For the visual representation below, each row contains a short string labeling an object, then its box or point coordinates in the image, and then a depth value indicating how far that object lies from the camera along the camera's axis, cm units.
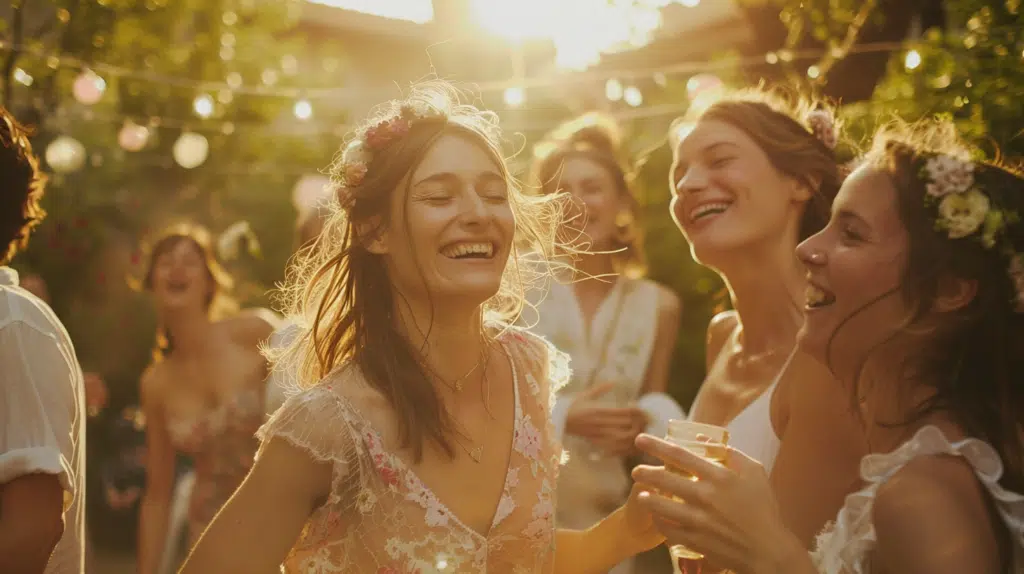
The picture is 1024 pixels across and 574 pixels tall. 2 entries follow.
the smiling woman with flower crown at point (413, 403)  226
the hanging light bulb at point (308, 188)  844
